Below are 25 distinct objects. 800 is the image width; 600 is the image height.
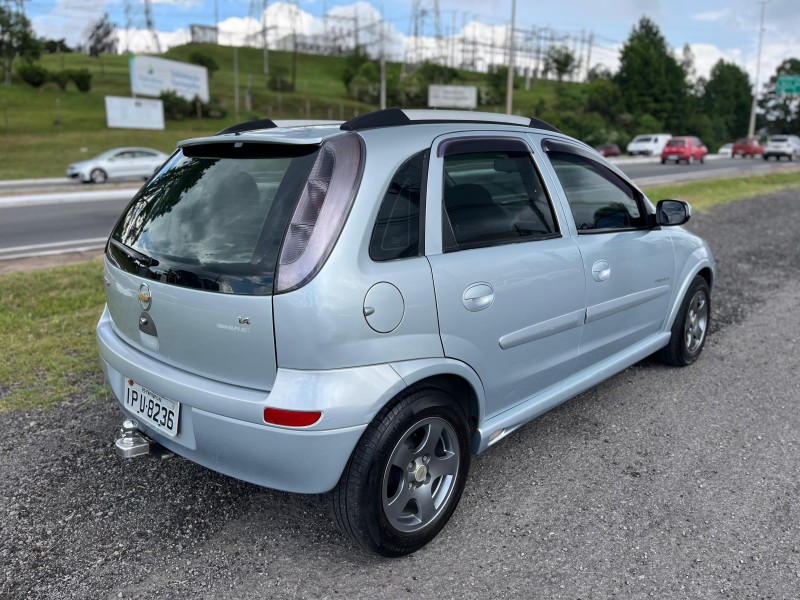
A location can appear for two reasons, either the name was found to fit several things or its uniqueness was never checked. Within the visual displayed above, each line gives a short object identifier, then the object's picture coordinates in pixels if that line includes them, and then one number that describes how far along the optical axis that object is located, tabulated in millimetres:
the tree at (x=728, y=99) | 102581
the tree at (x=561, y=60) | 96688
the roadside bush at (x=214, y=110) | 54825
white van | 47188
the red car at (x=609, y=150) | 43853
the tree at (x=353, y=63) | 83812
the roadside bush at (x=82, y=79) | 56156
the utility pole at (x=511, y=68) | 34719
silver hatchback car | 2461
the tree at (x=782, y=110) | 103688
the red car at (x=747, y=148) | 48906
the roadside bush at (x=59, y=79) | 56281
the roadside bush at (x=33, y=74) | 54625
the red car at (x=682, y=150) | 37438
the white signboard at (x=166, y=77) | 47469
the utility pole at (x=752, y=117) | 56522
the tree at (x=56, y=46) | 94438
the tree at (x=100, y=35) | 101281
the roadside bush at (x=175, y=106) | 51312
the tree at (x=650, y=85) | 83000
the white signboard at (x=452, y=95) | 68250
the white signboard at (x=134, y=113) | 43656
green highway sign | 56656
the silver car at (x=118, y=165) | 25844
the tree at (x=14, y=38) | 54438
